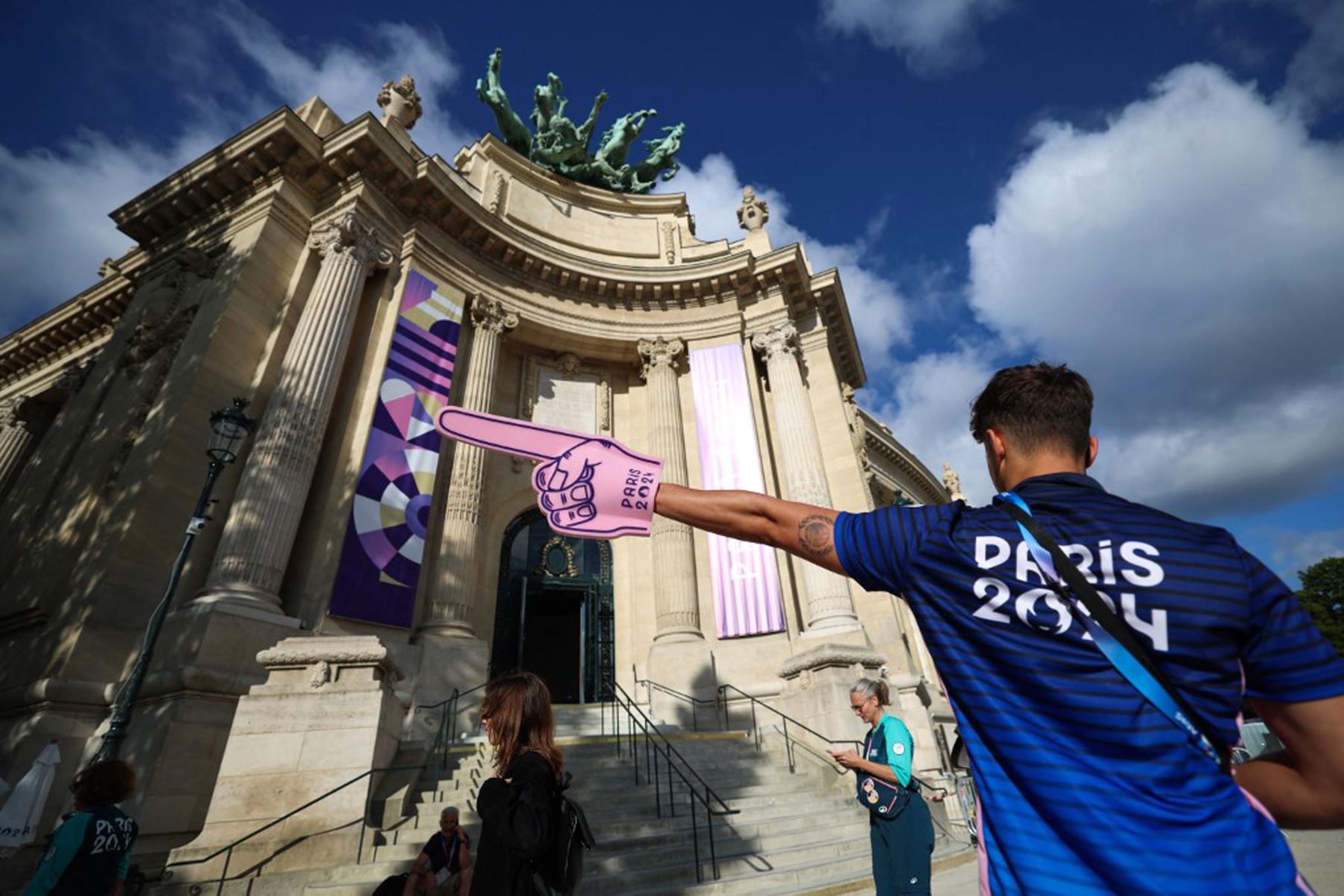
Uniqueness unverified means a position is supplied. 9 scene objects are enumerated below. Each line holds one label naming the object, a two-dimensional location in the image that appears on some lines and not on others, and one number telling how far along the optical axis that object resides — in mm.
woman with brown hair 2279
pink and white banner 13938
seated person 4968
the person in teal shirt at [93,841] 3686
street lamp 6086
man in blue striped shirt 979
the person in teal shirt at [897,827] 3641
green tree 35531
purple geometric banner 11289
